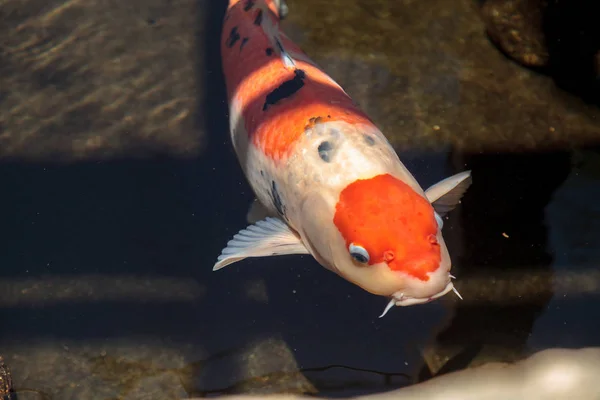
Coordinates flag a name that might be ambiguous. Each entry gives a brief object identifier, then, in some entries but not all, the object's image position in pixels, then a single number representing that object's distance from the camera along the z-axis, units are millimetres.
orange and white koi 1283
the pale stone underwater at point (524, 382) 1162
